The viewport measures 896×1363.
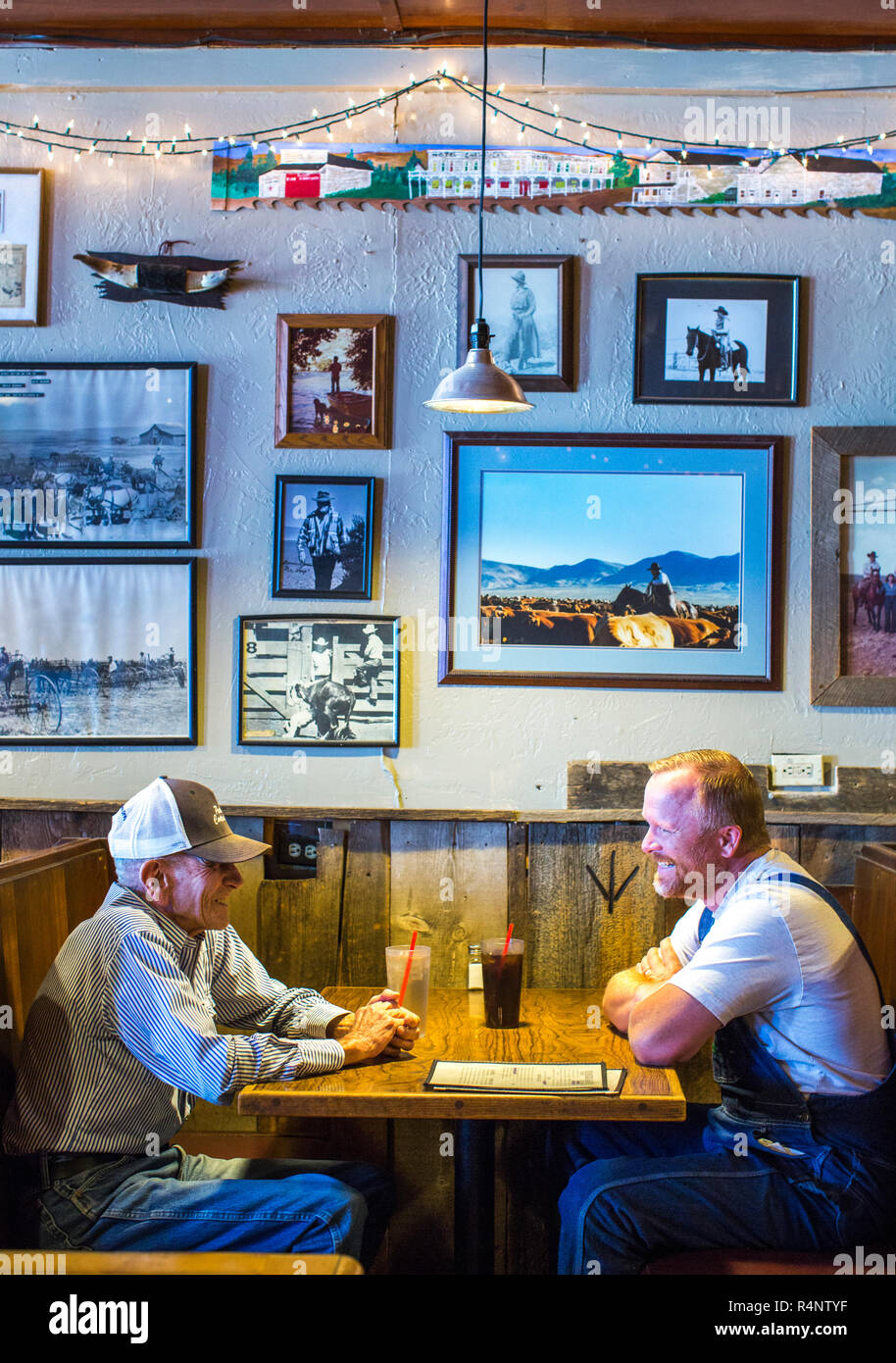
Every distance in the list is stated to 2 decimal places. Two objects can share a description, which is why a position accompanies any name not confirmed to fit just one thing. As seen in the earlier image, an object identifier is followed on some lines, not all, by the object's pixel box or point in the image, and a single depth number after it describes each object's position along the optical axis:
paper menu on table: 2.23
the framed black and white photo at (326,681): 3.42
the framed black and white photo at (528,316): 3.37
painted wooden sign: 3.36
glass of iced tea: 2.62
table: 2.19
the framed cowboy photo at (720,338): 3.37
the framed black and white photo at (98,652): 3.46
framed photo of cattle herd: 3.37
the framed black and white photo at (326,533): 3.41
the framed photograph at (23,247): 3.46
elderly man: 2.27
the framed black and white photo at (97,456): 3.44
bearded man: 2.27
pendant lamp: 2.83
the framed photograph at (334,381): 3.40
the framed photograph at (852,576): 3.35
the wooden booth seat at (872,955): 2.25
